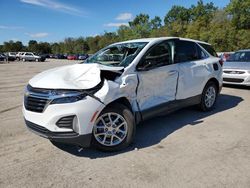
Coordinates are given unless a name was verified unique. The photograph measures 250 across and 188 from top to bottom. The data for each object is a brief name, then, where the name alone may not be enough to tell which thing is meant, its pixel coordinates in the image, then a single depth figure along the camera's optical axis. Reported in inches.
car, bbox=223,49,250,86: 250.7
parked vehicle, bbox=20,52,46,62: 1300.0
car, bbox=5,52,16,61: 1307.7
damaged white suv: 100.5
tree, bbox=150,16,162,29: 2213.6
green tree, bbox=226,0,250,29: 1381.5
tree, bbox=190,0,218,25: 2387.8
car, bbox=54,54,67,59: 1921.8
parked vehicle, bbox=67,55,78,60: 1762.3
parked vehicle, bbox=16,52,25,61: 1381.9
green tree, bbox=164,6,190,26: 2531.0
